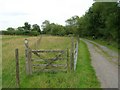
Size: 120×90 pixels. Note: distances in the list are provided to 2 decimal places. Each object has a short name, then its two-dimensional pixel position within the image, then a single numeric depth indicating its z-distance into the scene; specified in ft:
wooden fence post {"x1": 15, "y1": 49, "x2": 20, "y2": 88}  14.75
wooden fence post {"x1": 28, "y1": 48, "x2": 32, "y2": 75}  18.52
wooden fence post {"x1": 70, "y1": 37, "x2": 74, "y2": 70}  19.69
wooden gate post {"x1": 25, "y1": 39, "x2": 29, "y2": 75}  18.23
